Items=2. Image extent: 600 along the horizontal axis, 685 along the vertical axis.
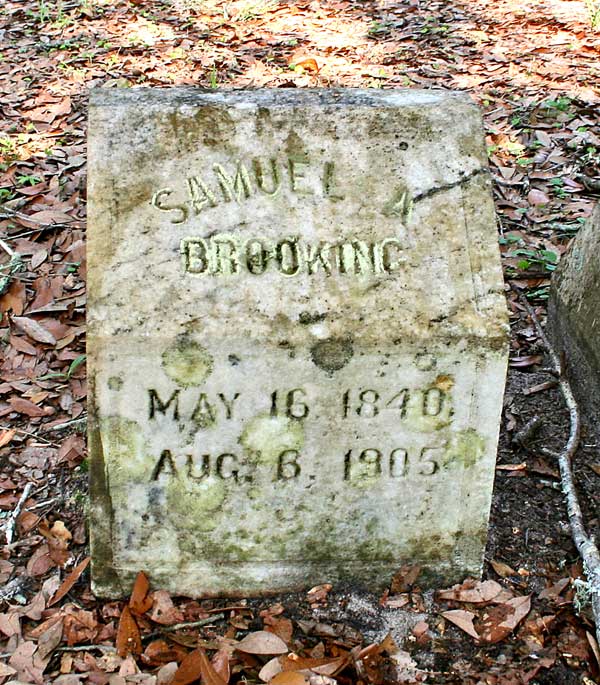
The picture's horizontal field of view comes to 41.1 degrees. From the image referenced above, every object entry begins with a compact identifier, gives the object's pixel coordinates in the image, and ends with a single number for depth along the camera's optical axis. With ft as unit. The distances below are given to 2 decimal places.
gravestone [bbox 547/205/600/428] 10.52
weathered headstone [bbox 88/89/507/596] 6.90
